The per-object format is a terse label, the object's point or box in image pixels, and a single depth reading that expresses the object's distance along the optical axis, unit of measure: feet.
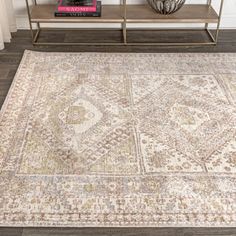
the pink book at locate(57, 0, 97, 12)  8.84
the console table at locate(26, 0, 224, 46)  8.87
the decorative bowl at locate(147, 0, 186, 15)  8.84
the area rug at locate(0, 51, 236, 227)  5.24
